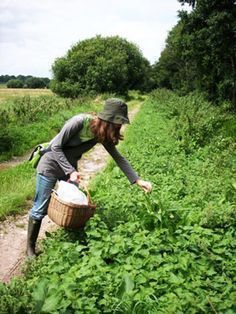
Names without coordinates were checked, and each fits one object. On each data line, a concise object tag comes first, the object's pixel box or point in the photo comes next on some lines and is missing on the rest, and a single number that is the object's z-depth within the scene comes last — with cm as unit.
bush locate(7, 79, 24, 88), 7642
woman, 463
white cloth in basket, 465
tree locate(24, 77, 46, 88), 7819
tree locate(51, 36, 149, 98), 4384
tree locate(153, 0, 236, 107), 2442
